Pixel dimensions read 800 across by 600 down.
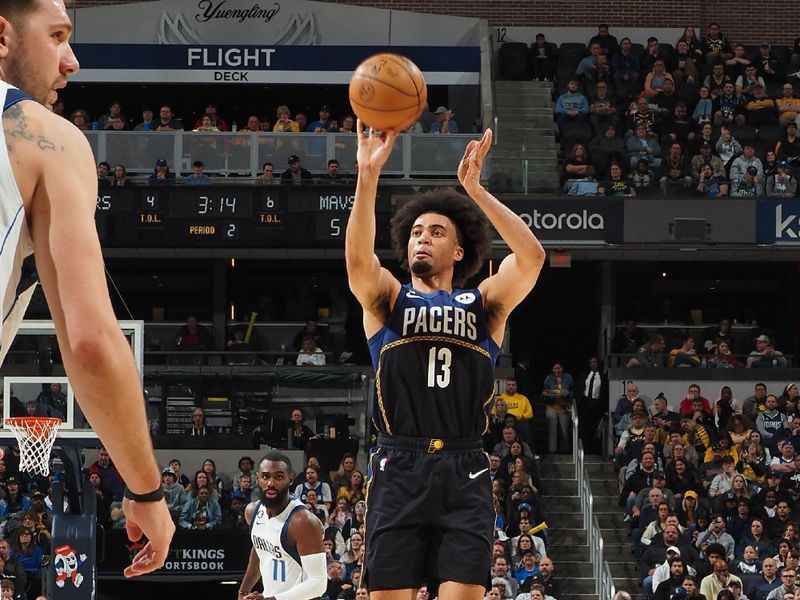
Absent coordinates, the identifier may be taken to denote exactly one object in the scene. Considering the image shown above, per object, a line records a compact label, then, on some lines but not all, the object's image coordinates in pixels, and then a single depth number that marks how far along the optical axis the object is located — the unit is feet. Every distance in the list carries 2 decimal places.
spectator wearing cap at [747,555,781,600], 55.01
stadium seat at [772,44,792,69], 91.91
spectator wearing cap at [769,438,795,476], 65.67
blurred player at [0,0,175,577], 9.27
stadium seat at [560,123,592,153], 86.69
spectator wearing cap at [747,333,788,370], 79.20
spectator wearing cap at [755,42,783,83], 90.79
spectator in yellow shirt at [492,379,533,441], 71.56
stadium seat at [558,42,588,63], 93.71
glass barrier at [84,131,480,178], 79.25
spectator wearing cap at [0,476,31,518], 62.64
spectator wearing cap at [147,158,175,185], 76.89
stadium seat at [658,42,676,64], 92.68
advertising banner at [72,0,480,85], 93.66
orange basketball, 20.93
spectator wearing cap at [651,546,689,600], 54.95
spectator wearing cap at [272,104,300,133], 85.04
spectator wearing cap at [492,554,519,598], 55.57
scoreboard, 75.46
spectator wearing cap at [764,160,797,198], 78.69
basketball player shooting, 21.03
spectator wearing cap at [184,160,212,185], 77.66
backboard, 52.03
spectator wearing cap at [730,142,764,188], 80.23
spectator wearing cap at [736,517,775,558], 58.80
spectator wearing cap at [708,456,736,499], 63.82
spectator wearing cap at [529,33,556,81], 94.94
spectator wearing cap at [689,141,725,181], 80.69
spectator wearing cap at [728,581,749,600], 53.78
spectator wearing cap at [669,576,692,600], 53.88
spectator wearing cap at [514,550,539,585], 57.36
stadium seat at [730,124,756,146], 84.07
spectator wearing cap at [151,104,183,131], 83.61
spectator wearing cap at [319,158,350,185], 76.07
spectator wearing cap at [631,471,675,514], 62.58
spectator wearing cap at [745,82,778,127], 85.87
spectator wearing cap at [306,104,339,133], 85.71
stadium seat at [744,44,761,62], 92.12
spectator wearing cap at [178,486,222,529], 63.67
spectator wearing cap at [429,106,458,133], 83.54
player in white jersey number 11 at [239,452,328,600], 31.09
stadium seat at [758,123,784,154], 83.46
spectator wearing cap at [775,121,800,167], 81.92
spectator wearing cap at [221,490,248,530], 63.87
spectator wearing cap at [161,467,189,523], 63.72
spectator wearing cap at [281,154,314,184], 76.69
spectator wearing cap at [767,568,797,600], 54.08
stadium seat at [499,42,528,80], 95.40
